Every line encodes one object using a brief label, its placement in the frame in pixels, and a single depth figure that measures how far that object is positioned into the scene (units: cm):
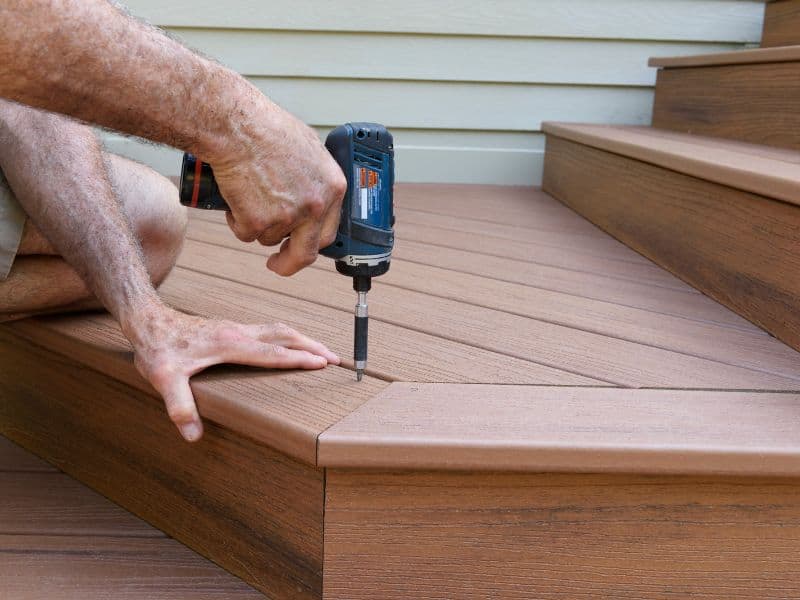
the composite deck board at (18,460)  138
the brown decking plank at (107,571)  105
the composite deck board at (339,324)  109
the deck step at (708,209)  127
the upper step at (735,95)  181
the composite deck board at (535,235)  189
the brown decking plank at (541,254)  167
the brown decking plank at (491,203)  222
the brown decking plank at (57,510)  119
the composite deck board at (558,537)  94
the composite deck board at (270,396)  94
